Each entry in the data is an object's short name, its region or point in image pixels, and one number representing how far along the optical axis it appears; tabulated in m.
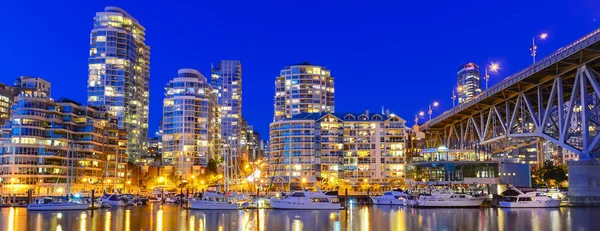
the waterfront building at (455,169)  111.81
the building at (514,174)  112.75
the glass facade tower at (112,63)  183.38
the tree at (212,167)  171.54
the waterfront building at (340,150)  138.62
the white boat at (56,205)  85.31
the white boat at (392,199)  95.95
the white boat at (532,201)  86.06
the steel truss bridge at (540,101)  76.44
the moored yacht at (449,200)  88.69
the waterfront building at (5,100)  188.12
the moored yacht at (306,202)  82.19
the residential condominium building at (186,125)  171.25
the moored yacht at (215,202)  83.06
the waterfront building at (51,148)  114.88
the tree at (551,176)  141.12
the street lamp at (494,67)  95.85
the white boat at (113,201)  96.00
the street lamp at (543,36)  81.88
